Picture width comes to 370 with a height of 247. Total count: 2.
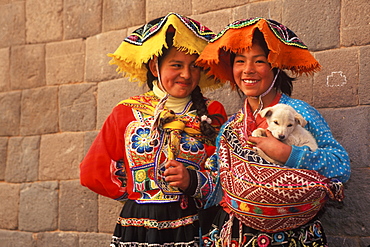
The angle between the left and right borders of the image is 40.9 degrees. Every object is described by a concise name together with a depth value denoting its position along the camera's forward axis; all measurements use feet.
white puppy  7.70
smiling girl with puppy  7.56
